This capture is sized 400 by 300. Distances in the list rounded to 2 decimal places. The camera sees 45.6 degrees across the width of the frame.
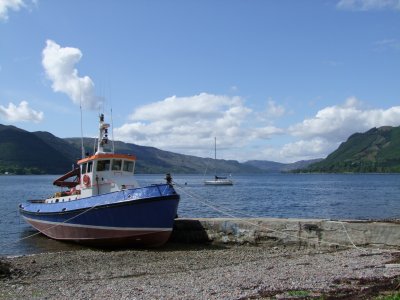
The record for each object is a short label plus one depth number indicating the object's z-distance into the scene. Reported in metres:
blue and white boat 17.77
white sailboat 104.69
